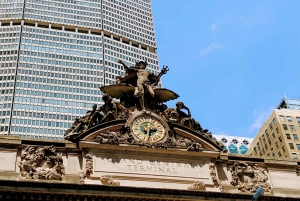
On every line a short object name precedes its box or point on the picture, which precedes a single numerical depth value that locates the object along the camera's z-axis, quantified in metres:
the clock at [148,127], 33.75
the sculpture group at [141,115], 33.28
